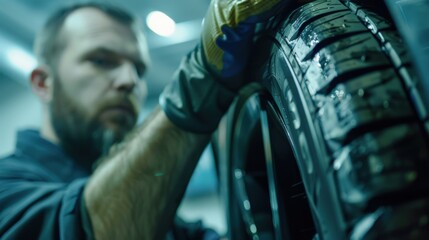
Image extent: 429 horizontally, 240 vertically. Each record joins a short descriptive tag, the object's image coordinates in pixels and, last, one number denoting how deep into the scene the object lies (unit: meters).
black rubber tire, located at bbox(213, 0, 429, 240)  0.33
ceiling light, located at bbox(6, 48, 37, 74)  3.23
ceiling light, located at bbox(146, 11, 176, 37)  3.12
